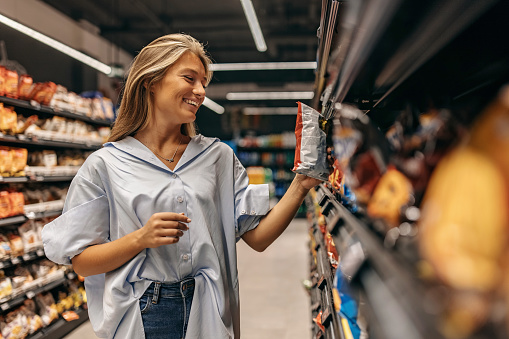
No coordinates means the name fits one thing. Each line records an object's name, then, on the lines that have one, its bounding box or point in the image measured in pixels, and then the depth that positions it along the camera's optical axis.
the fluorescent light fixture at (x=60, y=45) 3.89
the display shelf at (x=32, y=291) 3.06
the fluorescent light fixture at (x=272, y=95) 11.90
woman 1.37
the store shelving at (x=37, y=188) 3.25
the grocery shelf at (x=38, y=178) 3.20
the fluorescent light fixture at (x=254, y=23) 4.54
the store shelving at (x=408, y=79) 0.45
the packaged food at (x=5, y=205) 3.12
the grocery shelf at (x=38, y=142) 3.23
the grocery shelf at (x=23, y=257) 3.13
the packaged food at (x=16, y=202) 3.26
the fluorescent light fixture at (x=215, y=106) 11.91
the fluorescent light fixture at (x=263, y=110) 13.26
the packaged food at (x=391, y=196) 0.62
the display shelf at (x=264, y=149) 11.66
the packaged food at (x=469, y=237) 0.38
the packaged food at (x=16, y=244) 3.27
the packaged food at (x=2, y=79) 3.12
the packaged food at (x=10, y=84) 3.19
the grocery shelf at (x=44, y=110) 3.25
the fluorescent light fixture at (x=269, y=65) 8.37
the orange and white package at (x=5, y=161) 3.15
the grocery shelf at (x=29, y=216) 3.18
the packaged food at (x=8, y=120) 3.11
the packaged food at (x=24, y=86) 3.44
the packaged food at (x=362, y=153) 0.75
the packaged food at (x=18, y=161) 3.30
